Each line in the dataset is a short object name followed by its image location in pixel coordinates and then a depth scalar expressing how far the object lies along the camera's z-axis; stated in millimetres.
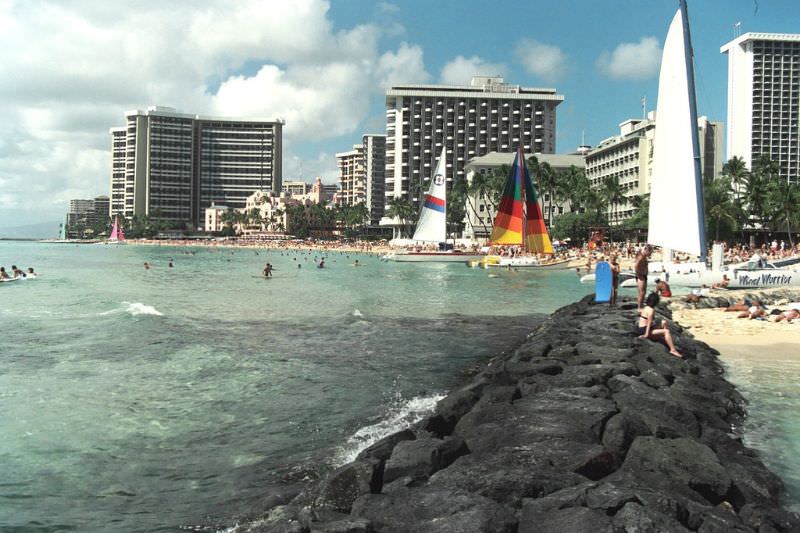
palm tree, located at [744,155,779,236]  93250
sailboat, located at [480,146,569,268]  64375
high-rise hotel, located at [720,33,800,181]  176250
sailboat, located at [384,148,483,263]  79375
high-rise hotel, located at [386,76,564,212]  172750
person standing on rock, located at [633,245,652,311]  19844
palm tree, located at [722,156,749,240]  101562
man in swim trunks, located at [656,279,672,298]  25047
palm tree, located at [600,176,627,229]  118550
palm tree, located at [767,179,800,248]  87675
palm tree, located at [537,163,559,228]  127875
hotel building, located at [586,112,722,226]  127000
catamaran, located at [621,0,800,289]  28297
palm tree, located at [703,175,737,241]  86000
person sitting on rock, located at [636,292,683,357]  14812
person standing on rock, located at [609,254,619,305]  23572
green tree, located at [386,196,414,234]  160375
